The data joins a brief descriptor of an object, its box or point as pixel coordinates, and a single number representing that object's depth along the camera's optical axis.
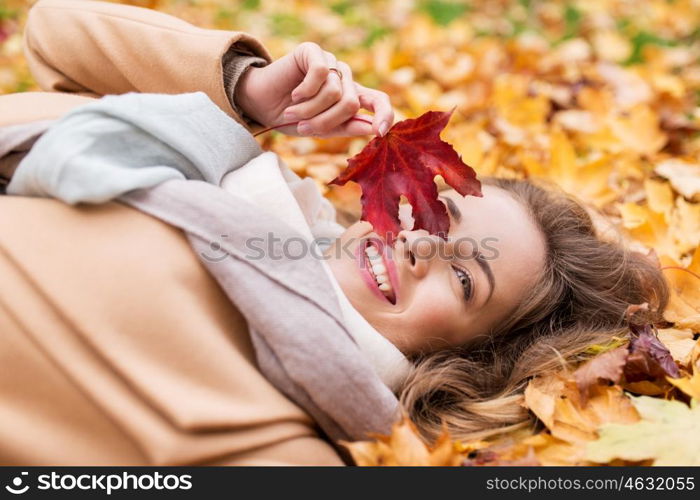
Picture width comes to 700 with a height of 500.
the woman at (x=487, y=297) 1.42
